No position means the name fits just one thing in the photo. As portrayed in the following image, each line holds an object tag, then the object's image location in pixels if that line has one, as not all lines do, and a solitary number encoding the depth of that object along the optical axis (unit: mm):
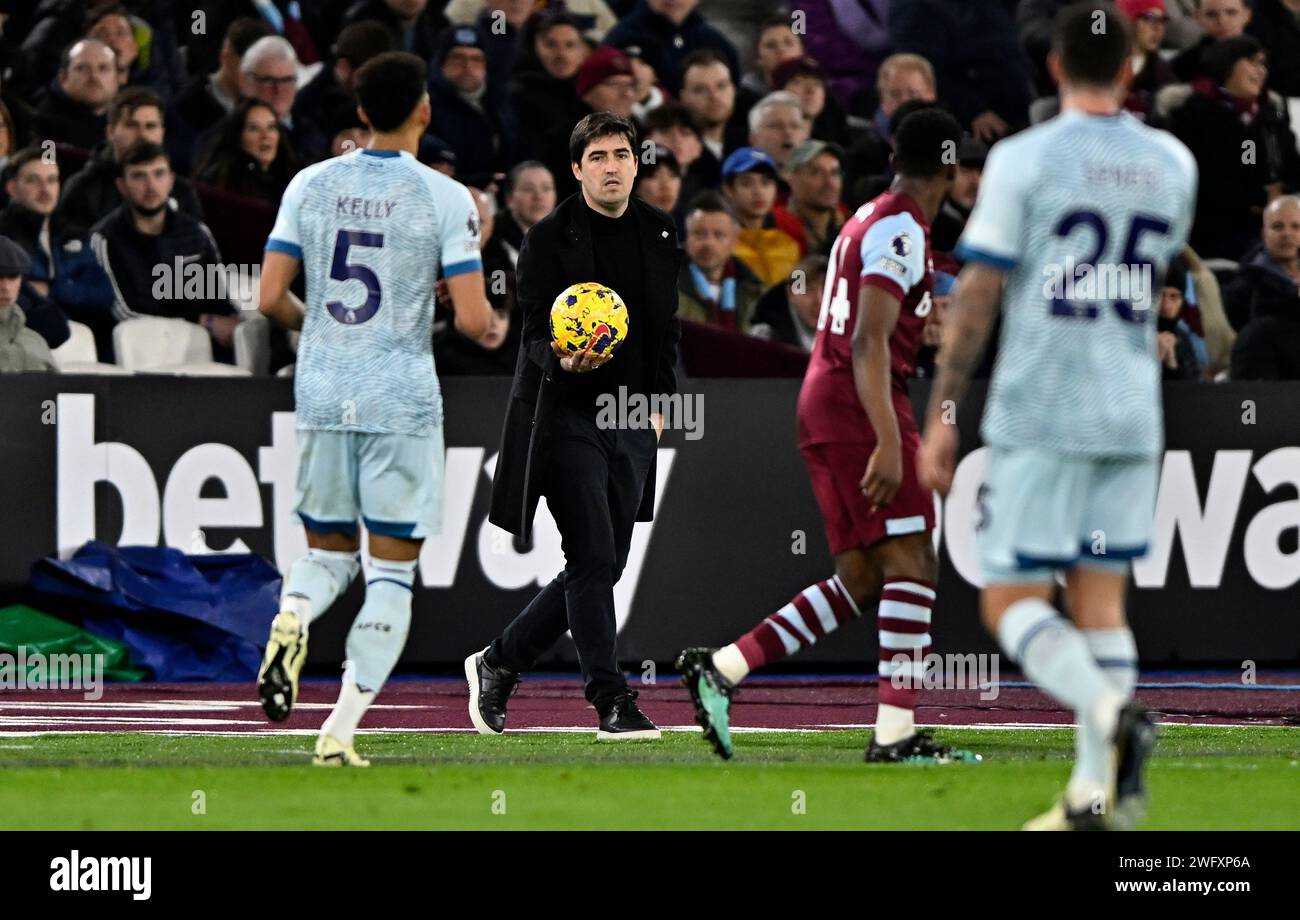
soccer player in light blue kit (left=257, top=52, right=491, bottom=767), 7801
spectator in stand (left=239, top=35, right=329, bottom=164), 14578
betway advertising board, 12875
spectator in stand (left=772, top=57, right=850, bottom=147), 16094
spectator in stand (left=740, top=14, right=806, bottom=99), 16562
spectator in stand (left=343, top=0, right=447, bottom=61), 15578
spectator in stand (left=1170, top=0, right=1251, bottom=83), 16547
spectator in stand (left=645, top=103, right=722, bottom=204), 15242
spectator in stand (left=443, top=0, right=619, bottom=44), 16016
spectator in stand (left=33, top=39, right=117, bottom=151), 14492
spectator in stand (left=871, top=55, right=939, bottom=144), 15906
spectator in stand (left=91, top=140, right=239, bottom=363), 13148
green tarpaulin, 12414
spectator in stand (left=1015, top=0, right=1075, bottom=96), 16266
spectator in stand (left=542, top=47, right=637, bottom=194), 14945
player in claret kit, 8133
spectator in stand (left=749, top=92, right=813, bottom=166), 15734
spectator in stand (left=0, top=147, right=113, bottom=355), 13195
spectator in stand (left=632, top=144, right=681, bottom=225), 14359
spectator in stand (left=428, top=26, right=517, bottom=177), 15039
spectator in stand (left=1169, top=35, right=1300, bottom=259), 15516
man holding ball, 9156
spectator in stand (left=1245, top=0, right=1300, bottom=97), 17188
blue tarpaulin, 12539
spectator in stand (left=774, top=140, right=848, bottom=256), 15227
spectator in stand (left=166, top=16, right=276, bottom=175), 14805
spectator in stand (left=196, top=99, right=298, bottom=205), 14078
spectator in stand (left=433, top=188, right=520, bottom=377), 13352
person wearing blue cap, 14984
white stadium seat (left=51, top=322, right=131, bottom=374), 13078
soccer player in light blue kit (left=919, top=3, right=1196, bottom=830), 6203
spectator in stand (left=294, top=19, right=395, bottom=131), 14672
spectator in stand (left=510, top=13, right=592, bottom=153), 15336
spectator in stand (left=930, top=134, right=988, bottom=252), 14625
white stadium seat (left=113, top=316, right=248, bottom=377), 13148
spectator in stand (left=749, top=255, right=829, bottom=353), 14062
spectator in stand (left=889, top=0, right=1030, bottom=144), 16250
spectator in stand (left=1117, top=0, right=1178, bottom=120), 16125
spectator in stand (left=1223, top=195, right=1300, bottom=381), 13859
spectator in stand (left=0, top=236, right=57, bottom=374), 12734
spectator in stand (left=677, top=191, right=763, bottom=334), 14242
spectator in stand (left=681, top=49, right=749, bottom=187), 15758
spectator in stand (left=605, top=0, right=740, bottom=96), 16172
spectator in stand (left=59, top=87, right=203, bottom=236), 13609
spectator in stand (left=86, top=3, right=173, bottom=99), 14922
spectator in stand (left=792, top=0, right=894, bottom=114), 17000
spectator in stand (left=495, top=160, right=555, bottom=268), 13953
